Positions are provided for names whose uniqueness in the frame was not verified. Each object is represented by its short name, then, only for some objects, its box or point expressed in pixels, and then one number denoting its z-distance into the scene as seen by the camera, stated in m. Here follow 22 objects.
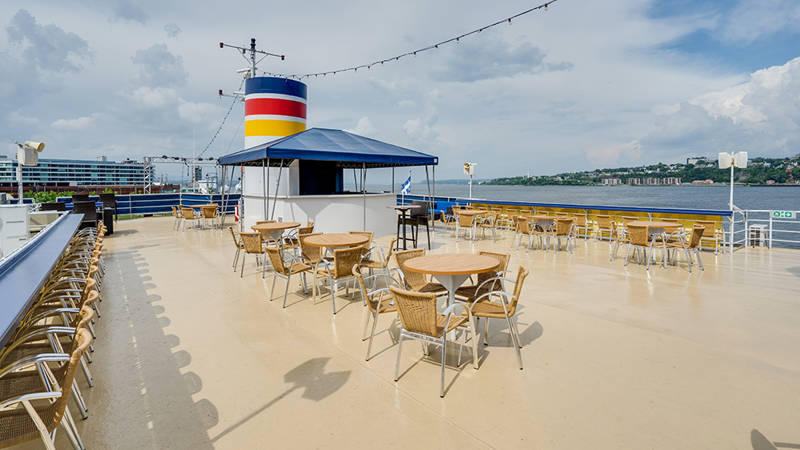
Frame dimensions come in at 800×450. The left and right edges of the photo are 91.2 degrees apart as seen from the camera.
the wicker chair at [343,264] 4.57
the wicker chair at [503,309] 3.20
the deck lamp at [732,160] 9.86
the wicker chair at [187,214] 11.95
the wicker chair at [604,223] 8.60
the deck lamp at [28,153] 7.52
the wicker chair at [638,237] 6.74
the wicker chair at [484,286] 3.88
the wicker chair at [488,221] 10.10
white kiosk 8.52
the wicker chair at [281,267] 4.81
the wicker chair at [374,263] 4.94
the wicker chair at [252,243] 6.14
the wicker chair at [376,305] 3.41
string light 7.66
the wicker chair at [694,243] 6.65
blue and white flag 13.52
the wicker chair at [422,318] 2.82
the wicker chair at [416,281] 4.13
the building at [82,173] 101.56
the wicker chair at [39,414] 1.71
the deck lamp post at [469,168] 15.21
